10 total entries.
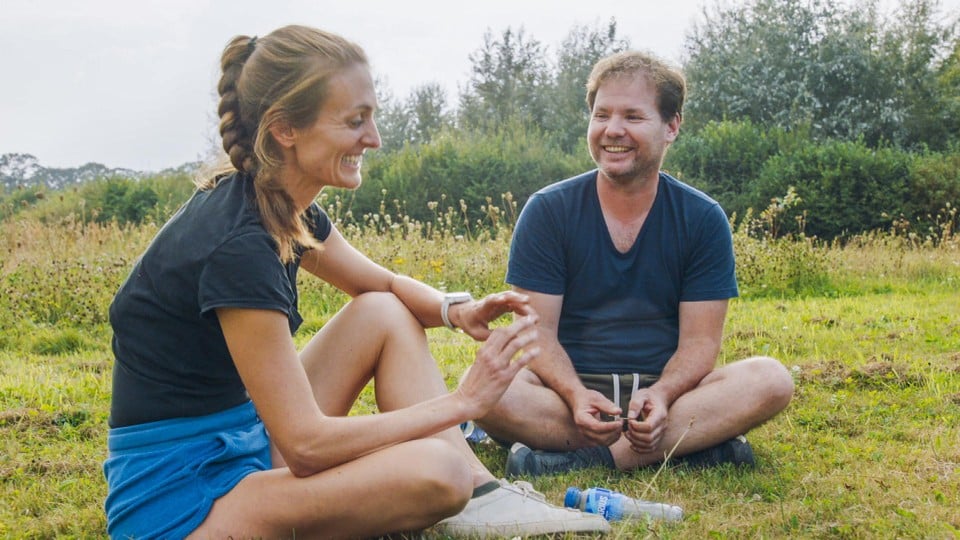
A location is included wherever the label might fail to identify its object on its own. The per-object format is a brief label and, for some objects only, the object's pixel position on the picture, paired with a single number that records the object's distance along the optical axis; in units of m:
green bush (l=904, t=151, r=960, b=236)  17.89
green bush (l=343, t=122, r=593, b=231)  18.84
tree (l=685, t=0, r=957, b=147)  23.97
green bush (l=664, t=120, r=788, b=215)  19.73
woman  2.56
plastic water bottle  3.23
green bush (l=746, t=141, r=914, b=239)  17.50
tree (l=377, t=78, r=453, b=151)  32.47
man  3.97
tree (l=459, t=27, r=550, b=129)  30.86
